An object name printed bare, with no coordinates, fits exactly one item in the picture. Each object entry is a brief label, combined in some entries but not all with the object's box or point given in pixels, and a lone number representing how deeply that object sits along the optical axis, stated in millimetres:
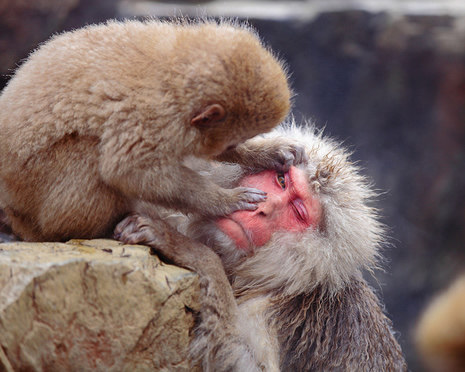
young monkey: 2877
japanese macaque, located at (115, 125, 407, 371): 3109
